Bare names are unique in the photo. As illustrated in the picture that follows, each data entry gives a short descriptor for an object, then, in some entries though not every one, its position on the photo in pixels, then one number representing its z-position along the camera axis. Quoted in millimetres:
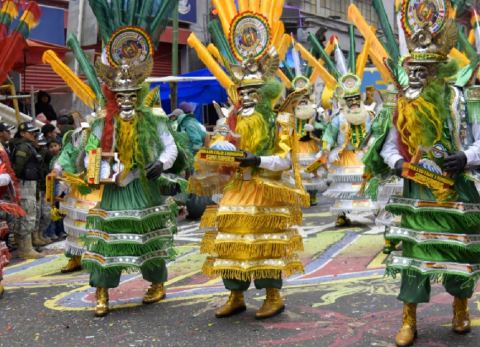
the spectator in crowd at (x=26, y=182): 8855
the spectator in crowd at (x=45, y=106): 12961
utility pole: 13680
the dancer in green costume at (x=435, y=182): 4617
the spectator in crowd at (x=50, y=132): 9752
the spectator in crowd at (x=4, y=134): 8672
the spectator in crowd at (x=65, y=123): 10594
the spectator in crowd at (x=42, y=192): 9236
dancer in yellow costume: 5391
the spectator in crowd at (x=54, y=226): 9586
